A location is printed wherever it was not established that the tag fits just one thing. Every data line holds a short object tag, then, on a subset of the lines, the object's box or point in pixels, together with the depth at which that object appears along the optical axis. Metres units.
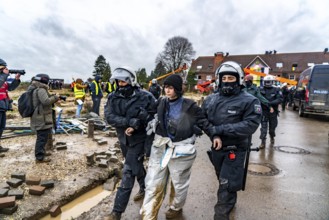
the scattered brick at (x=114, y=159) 6.03
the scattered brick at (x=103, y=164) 5.62
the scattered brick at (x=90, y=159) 5.71
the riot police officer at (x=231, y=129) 3.10
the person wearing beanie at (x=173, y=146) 3.33
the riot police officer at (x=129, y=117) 3.57
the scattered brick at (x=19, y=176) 4.61
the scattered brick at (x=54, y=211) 3.86
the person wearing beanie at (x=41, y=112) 5.76
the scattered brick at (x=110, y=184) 5.02
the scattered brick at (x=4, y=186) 4.26
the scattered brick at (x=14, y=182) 4.41
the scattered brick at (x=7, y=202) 3.60
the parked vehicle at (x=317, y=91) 13.92
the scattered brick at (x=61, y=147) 6.89
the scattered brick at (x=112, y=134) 8.84
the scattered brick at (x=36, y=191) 4.19
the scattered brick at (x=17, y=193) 4.02
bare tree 62.50
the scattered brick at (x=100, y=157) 6.03
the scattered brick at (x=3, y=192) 3.94
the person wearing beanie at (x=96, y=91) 11.64
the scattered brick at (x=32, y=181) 4.49
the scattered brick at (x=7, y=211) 3.61
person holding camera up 6.05
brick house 54.31
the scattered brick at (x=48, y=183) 4.47
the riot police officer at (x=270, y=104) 7.57
